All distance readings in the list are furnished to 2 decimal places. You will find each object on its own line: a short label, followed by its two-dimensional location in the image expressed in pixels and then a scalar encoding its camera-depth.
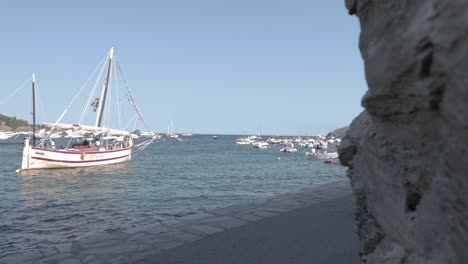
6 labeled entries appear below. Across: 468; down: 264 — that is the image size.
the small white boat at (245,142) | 141.50
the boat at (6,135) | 146.75
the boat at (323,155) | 56.43
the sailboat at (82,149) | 38.91
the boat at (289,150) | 79.94
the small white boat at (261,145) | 105.12
